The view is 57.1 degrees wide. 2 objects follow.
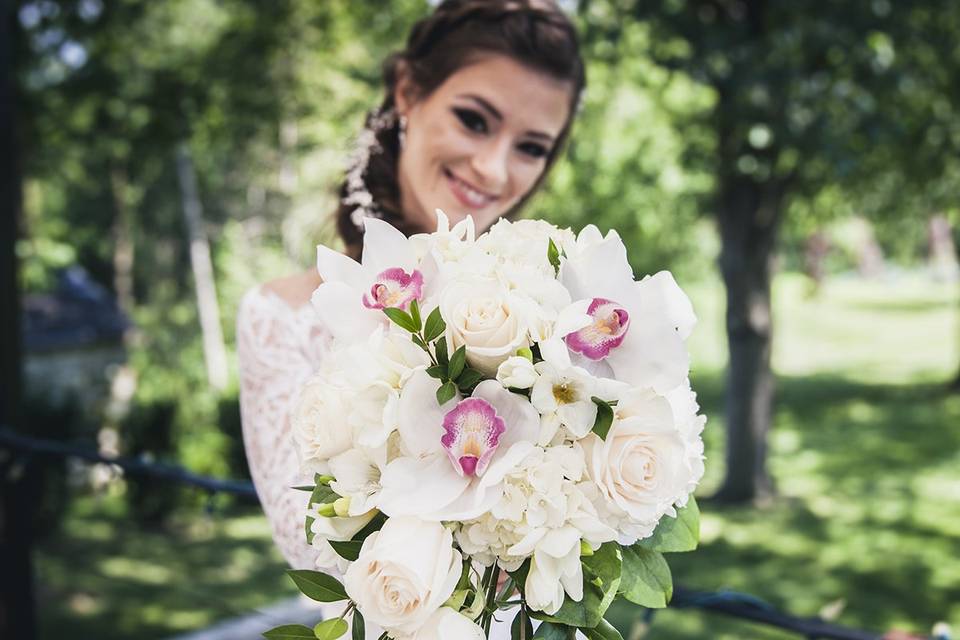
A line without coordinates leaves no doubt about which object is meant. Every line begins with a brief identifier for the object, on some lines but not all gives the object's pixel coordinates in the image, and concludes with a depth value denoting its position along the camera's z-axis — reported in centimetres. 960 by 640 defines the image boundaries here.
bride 184
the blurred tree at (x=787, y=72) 573
